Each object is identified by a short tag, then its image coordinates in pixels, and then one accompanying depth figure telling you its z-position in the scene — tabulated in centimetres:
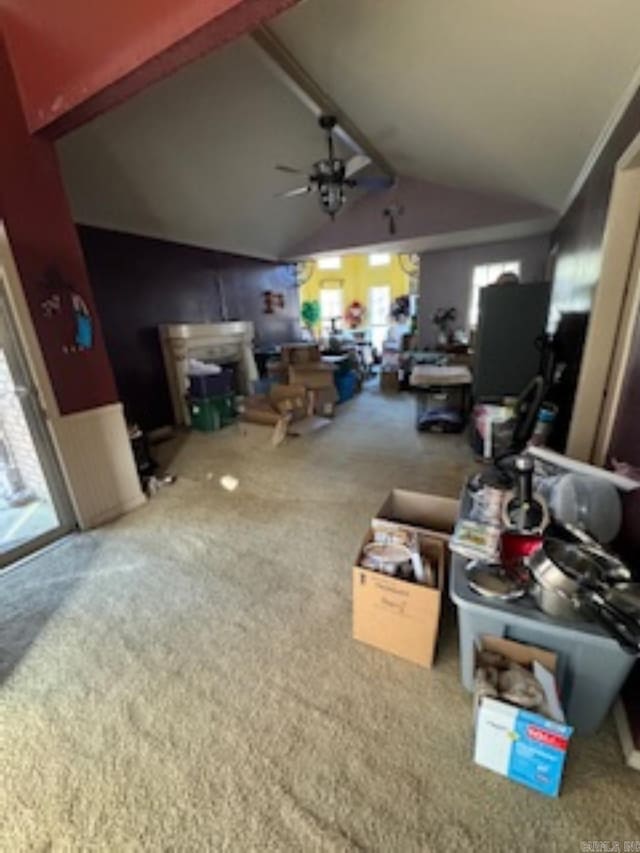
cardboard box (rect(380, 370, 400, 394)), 609
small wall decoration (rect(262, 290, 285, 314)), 659
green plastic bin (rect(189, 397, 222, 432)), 436
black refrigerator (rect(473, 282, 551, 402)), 322
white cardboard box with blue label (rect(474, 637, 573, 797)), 93
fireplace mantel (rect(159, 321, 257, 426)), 452
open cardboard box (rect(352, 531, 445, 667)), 130
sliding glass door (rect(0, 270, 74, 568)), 210
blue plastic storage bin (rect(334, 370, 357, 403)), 551
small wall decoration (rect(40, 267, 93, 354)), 213
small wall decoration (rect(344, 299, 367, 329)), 1088
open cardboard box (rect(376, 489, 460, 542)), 178
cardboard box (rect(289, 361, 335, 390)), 452
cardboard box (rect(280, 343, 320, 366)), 475
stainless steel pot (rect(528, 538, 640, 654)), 89
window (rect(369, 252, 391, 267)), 1041
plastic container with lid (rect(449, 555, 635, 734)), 98
